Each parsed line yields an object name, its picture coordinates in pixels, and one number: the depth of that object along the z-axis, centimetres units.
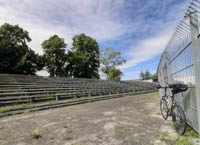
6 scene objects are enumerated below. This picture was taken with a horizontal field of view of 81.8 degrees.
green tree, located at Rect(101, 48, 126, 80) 3344
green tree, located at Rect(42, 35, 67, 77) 2040
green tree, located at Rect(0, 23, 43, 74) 1523
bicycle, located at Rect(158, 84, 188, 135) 237
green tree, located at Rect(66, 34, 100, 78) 2387
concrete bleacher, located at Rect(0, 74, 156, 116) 566
